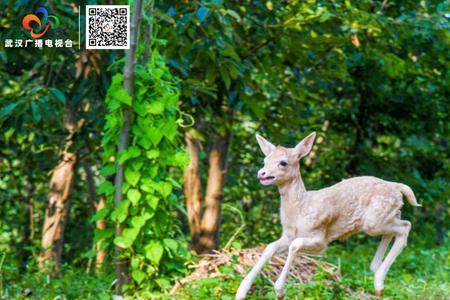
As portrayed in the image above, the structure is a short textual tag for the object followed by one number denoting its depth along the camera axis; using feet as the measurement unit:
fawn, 38.52
